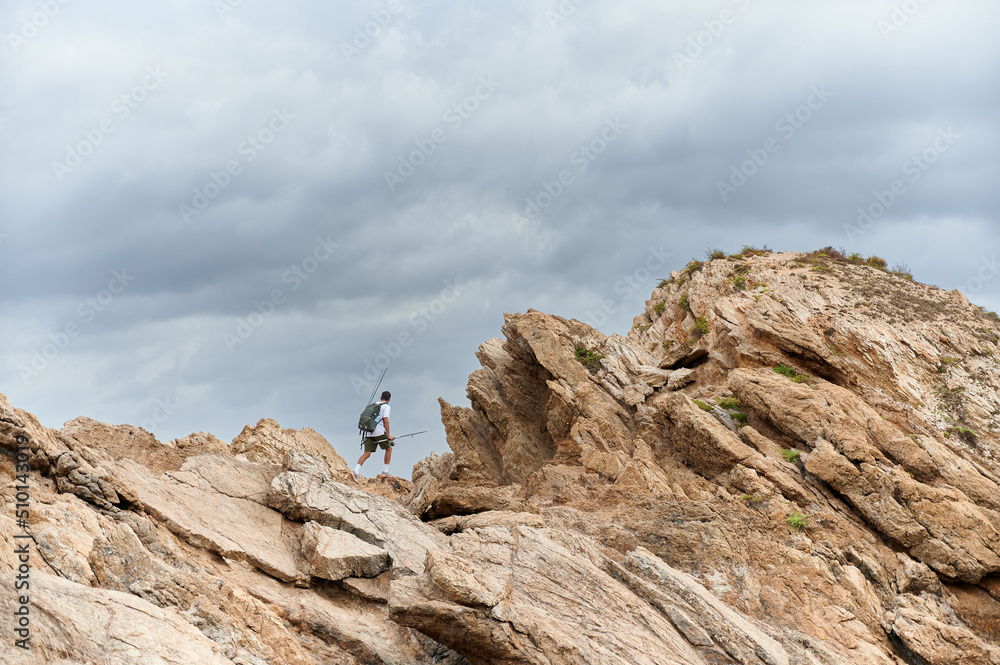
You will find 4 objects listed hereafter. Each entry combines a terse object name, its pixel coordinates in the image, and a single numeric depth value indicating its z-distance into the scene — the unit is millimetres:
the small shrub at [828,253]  38081
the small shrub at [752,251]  40188
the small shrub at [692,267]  40219
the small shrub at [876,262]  37472
